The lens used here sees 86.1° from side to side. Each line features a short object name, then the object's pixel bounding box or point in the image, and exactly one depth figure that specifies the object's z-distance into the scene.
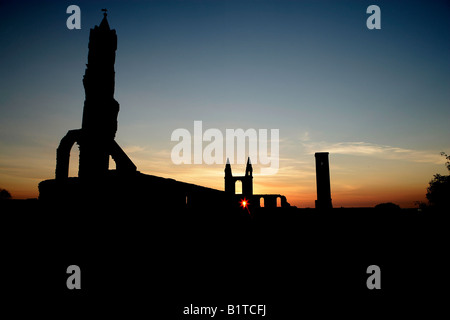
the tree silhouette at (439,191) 26.86
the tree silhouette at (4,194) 50.57
